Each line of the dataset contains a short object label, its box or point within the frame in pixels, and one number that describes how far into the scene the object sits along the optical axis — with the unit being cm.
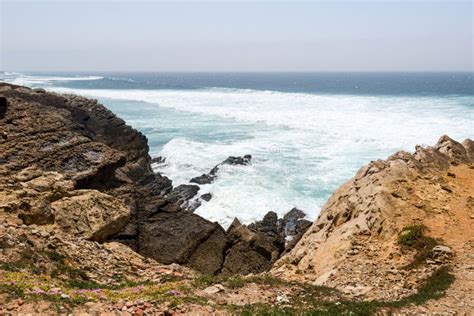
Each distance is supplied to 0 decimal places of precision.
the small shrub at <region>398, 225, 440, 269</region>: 1336
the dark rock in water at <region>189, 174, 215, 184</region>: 3544
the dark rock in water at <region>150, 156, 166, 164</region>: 4228
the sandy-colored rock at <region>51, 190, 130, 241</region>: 1577
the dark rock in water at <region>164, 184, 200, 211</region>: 3046
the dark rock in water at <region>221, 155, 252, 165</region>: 4019
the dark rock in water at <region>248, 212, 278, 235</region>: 2439
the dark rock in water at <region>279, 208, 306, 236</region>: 2630
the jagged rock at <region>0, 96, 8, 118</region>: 2047
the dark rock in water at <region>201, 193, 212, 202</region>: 3159
